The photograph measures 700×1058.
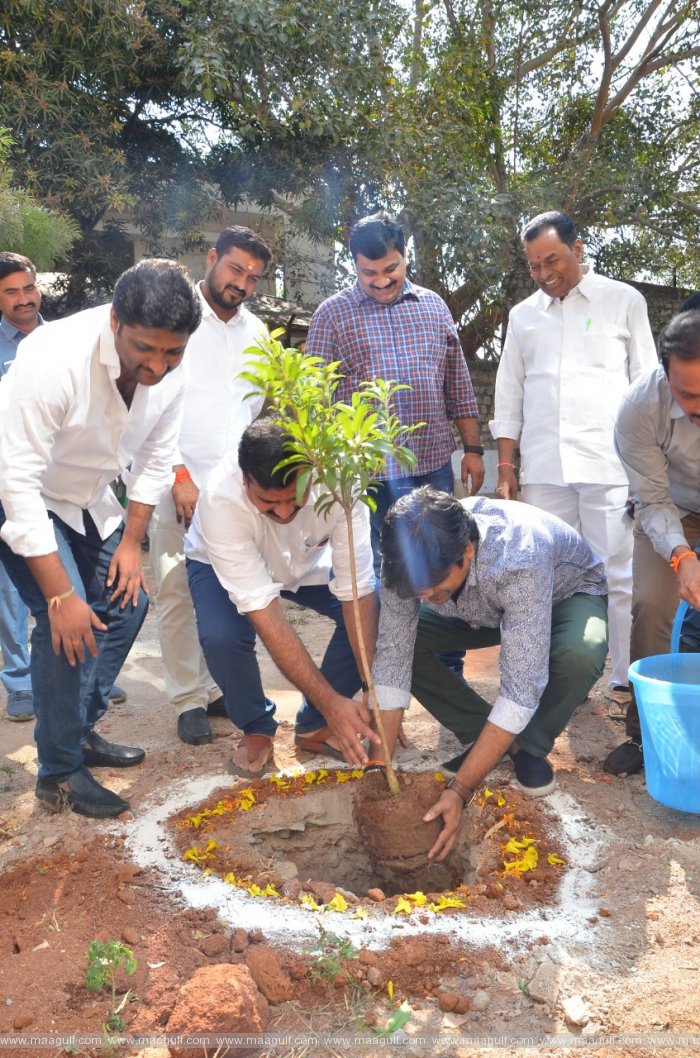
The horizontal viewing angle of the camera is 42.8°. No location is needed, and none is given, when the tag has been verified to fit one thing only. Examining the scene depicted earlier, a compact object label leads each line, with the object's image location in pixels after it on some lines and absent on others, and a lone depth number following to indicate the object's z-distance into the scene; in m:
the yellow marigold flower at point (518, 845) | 2.87
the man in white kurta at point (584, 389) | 4.01
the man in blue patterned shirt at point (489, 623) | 2.66
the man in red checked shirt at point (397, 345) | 3.96
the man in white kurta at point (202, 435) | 3.84
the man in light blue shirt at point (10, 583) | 4.13
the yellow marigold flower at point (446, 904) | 2.60
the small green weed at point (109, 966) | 2.14
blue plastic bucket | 2.76
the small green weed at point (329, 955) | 2.25
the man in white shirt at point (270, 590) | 3.03
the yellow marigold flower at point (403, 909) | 2.57
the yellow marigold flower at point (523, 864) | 2.77
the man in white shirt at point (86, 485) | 2.68
